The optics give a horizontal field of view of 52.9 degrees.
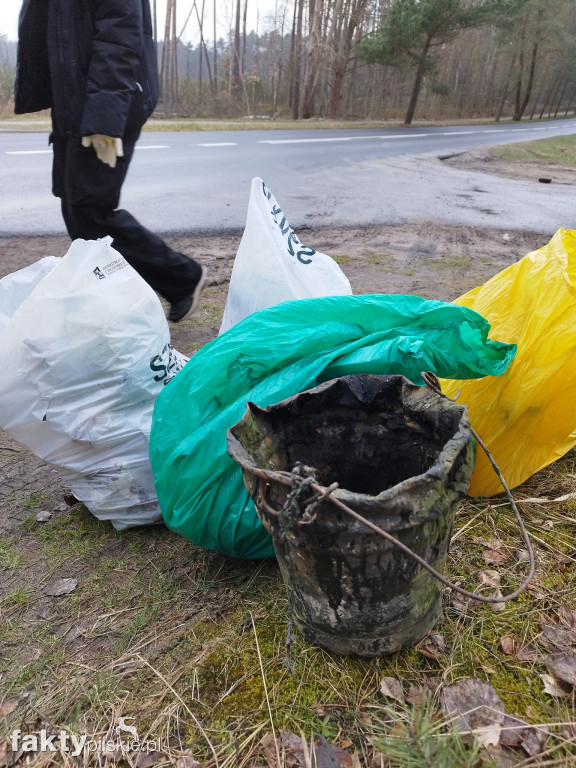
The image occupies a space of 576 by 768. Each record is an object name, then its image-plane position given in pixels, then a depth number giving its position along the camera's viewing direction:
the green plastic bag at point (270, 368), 1.58
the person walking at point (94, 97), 2.45
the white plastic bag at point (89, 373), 1.74
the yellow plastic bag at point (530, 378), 1.72
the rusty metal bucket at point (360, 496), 1.09
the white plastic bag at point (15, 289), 1.92
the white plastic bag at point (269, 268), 2.06
